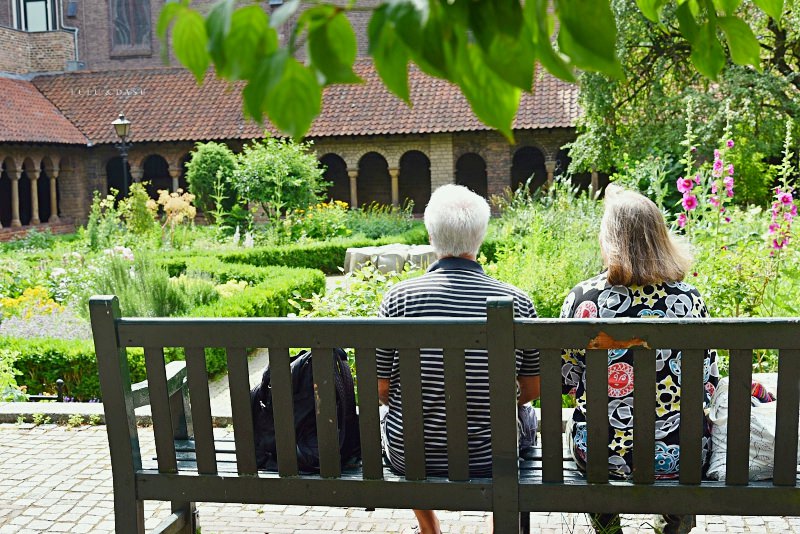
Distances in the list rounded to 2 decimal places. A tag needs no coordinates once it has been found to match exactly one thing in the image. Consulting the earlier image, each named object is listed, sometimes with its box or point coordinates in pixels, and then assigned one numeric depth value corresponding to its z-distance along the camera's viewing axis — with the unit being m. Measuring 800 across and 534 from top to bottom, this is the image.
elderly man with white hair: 2.99
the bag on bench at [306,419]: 3.02
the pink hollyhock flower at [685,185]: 6.29
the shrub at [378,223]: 18.14
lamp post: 19.05
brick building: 23.05
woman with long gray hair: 2.96
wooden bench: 2.58
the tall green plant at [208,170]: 19.19
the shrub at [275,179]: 17.48
